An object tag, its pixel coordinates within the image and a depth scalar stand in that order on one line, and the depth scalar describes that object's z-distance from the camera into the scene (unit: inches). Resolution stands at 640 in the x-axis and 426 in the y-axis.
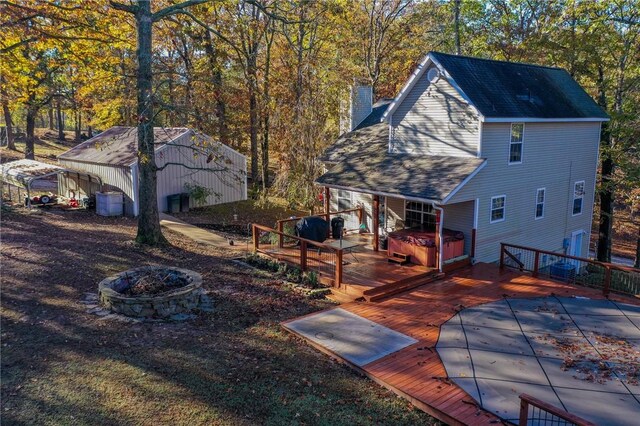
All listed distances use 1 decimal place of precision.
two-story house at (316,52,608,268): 564.1
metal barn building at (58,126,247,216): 867.4
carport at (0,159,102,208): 855.7
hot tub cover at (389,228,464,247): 548.4
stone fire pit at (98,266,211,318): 377.1
